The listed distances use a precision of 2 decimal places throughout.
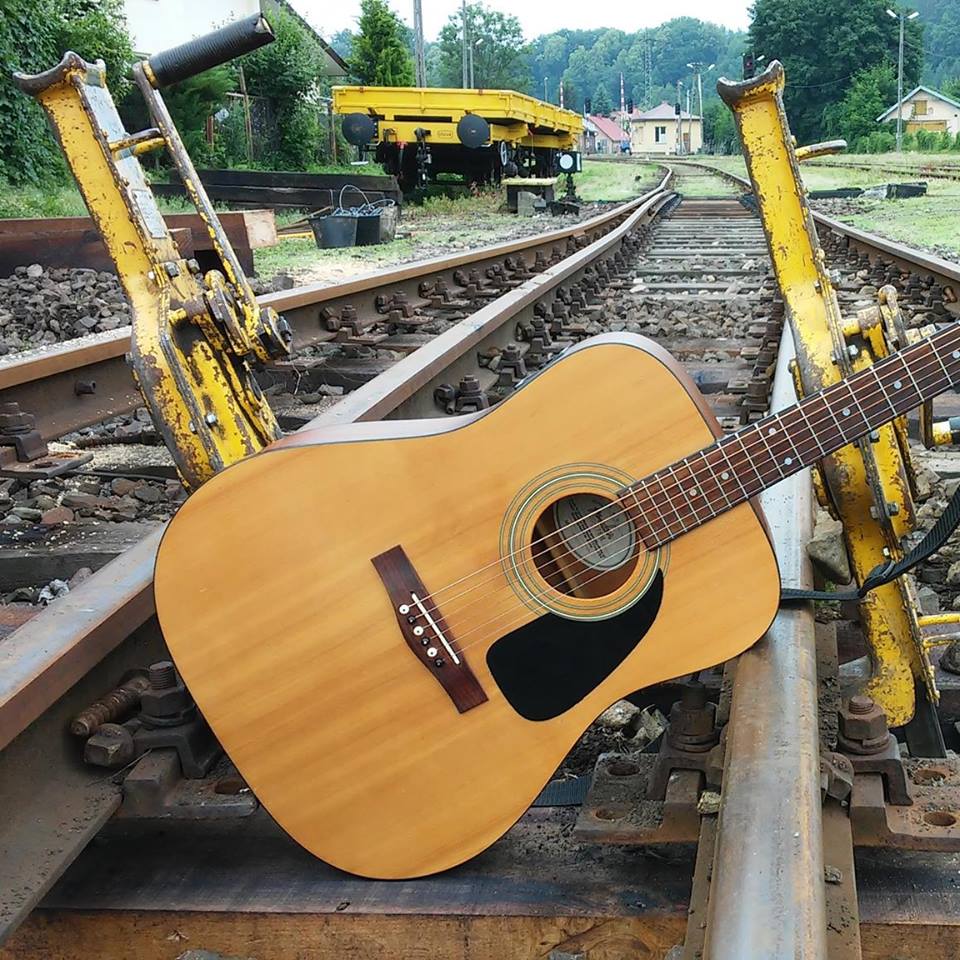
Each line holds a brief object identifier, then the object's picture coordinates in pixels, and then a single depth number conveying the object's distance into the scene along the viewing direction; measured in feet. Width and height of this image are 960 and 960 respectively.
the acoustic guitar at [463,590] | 5.44
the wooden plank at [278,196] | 58.65
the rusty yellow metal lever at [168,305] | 7.16
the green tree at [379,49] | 114.83
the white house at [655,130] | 400.47
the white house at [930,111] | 276.62
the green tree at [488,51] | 280.92
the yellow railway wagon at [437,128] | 63.98
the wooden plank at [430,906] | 5.24
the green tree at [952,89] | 298.97
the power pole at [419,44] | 98.17
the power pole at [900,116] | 156.76
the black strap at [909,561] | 6.04
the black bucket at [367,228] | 39.75
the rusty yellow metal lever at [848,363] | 6.48
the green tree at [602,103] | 488.85
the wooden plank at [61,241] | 24.76
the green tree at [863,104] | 216.33
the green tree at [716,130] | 266.98
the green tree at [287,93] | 101.45
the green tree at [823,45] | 248.11
